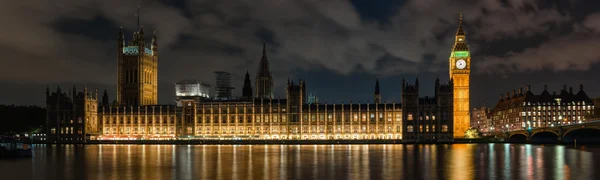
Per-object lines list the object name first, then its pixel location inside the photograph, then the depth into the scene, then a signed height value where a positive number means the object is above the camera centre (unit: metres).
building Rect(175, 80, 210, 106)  191.00 +6.40
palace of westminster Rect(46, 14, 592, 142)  158.38 -1.82
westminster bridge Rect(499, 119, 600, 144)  130.84 -6.67
